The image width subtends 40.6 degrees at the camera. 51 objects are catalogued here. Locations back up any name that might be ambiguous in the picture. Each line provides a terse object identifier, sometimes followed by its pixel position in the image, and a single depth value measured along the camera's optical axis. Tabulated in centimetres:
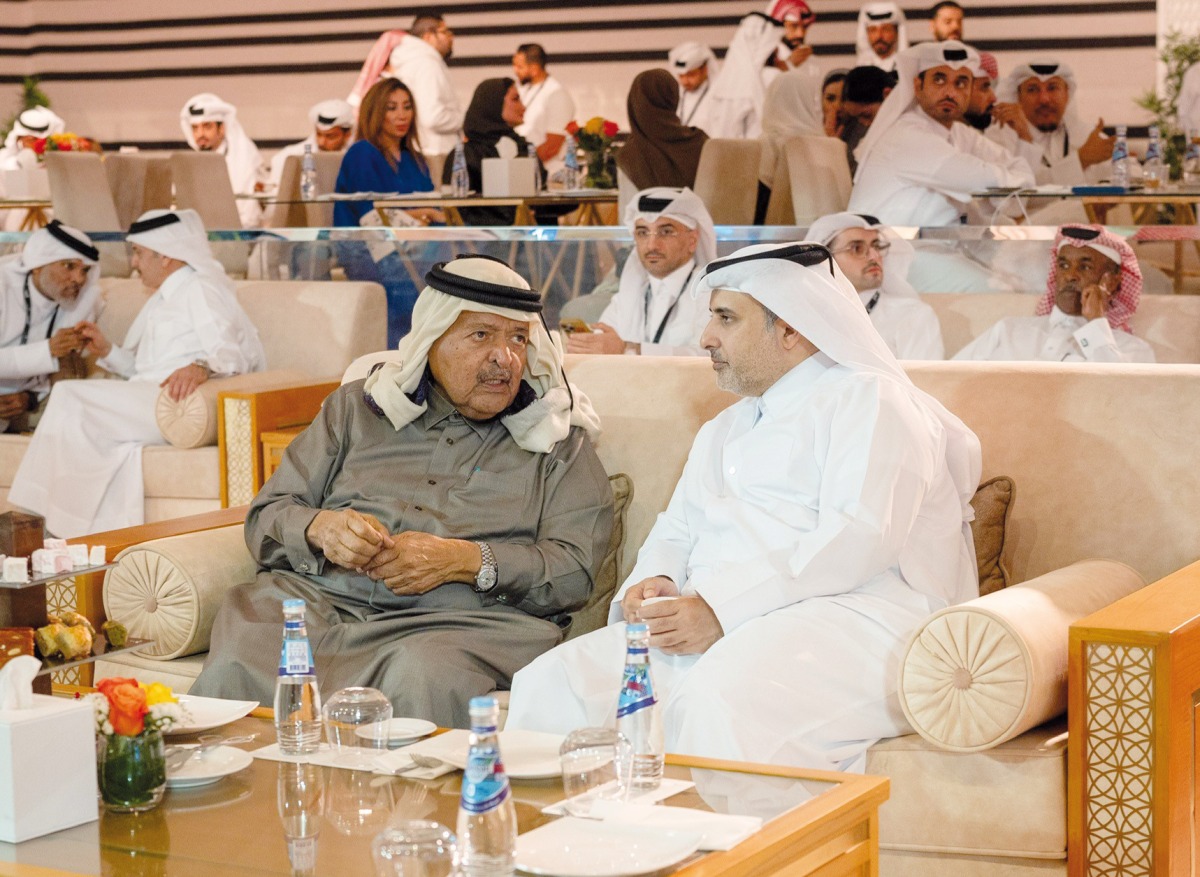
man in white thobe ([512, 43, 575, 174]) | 1280
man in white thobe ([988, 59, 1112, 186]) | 875
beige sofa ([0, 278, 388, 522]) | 549
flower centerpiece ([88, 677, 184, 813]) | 227
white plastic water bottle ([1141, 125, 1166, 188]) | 805
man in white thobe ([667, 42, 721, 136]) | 1167
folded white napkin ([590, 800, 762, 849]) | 204
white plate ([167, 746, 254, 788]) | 237
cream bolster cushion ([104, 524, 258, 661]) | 346
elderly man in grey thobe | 329
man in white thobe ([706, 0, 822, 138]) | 1141
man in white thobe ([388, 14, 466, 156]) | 1179
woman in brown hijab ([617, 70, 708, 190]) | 824
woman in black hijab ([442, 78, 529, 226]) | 923
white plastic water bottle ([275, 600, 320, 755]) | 250
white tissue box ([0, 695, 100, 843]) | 216
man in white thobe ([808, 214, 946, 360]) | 534
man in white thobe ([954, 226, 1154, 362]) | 505
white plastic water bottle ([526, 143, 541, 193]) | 853
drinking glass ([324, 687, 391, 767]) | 253
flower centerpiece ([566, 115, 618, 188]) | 933
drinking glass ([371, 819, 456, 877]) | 197
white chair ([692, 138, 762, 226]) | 748
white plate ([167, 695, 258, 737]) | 258
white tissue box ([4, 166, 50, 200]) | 1048
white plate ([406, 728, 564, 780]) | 233
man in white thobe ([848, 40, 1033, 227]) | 692
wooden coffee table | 206
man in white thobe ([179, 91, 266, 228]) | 1266
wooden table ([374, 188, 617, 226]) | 785
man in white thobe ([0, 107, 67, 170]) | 1359
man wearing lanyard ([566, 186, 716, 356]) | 580
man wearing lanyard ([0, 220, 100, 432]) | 623
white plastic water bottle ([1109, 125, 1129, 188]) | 749
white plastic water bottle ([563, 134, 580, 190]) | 891
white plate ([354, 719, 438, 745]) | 254
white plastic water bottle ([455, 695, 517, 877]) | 185
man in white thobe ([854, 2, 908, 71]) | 1226
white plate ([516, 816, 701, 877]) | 194
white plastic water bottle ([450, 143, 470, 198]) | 866
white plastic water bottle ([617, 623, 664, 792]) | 225
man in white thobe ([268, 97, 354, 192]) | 1128
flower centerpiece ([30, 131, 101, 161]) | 1041
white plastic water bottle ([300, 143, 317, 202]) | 895
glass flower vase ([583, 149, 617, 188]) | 934
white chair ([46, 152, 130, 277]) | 857
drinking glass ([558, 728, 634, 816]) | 222
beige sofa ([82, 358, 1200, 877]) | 261
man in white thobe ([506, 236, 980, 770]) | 284
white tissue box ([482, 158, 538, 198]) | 834
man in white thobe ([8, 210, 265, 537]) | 570
